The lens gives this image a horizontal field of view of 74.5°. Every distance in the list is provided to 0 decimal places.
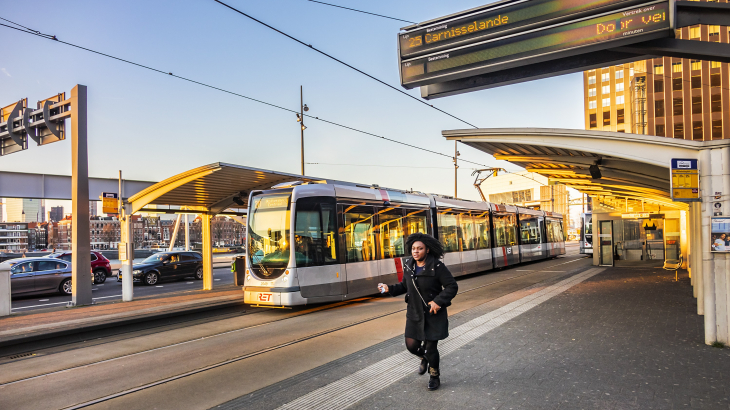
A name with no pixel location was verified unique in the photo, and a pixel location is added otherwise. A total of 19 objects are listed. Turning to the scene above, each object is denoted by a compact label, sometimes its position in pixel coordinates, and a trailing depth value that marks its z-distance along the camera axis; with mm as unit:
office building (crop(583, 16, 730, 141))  61312
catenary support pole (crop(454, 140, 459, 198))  44219
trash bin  16000
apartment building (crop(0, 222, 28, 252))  187688
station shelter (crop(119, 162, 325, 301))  12641
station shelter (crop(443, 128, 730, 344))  7195
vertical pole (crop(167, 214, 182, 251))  29027
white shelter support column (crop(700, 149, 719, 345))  7246
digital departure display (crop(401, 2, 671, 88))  6898
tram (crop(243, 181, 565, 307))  11133
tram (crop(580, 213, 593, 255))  33219
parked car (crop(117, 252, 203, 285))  21594
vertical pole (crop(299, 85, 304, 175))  26359
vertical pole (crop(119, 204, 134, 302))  14242
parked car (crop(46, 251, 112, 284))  23188
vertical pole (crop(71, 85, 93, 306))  13312
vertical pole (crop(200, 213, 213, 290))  16609
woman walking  5219
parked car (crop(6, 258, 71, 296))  17406
